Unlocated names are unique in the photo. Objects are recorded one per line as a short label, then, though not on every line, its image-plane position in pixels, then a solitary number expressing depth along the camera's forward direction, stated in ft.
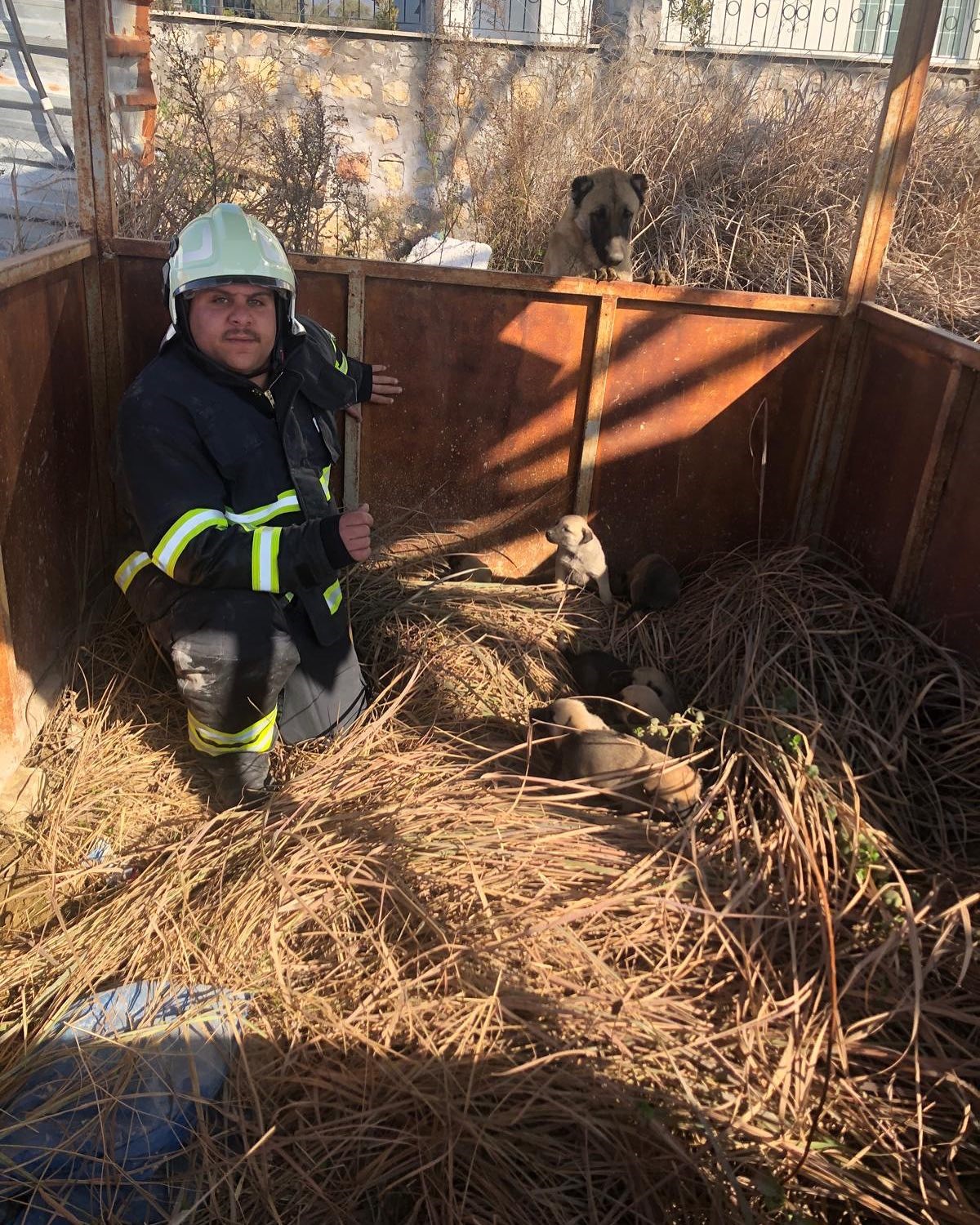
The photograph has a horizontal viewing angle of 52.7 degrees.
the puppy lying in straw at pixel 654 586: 15.02
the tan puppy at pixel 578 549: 14.92
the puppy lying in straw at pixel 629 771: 10.85
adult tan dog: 18.64
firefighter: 10.56
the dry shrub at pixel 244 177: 21.13
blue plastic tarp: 7.07
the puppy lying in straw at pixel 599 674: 13.32
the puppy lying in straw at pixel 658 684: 13.15
